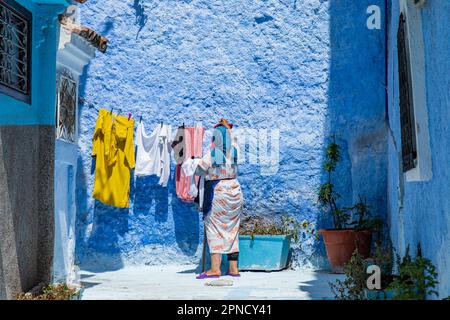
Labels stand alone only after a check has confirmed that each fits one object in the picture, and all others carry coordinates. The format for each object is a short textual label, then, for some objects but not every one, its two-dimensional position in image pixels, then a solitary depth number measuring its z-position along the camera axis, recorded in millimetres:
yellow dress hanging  10609
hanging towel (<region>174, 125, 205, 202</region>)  10930
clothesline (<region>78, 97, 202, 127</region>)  11259
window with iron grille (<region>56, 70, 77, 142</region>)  7757
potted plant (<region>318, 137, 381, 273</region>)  10062
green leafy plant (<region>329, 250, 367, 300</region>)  6539
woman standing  9828
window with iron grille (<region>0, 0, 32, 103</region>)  6098
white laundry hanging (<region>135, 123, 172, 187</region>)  11031
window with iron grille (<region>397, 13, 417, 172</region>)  5836
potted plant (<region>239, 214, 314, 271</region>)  10516
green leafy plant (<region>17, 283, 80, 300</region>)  6308
